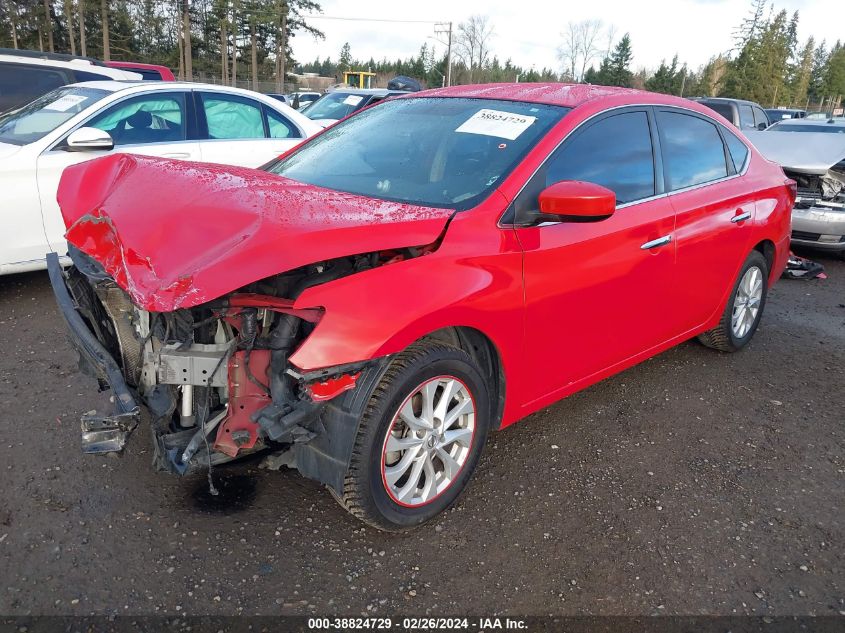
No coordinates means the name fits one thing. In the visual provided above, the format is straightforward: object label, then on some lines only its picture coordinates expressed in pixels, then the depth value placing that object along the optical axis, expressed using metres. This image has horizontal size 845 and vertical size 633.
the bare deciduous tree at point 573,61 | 68.31
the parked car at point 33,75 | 7.42
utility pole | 47.89
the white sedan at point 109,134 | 4.75
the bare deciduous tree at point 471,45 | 62.25
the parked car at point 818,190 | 7.44
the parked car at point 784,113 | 22.94
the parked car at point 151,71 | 11.46
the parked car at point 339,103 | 10.77
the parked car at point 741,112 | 13.30
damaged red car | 2.20
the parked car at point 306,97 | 27.45
